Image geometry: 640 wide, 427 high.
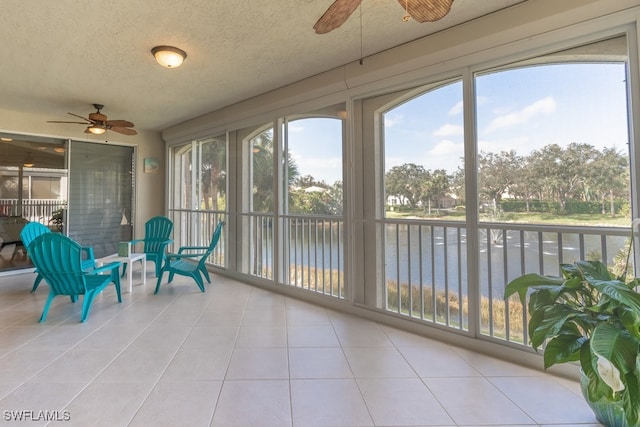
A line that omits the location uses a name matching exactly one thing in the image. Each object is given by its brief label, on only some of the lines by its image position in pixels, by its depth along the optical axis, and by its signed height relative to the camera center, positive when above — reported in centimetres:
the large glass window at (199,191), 522 +59
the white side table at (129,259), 394 -49
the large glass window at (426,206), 274 +13
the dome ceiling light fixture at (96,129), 434 +138
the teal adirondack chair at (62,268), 290 -44
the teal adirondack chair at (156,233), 514 -18
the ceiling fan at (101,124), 421 +141
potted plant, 130 -54
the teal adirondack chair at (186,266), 401 -61
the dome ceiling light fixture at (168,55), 281 +159
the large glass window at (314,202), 362 +24
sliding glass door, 553 +55
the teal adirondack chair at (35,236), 367 -16
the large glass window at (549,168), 206 +38
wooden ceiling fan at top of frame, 158 +116
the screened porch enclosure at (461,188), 212 +29
